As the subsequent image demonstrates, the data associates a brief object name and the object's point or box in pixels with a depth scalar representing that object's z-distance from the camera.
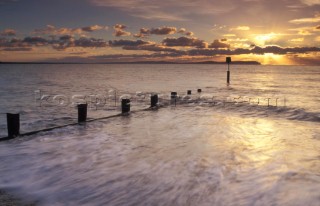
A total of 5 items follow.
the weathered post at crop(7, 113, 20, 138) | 11.28
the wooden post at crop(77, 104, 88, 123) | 14.62
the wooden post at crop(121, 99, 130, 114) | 17.83
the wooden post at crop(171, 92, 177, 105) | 25.34
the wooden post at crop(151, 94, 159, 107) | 20.64
